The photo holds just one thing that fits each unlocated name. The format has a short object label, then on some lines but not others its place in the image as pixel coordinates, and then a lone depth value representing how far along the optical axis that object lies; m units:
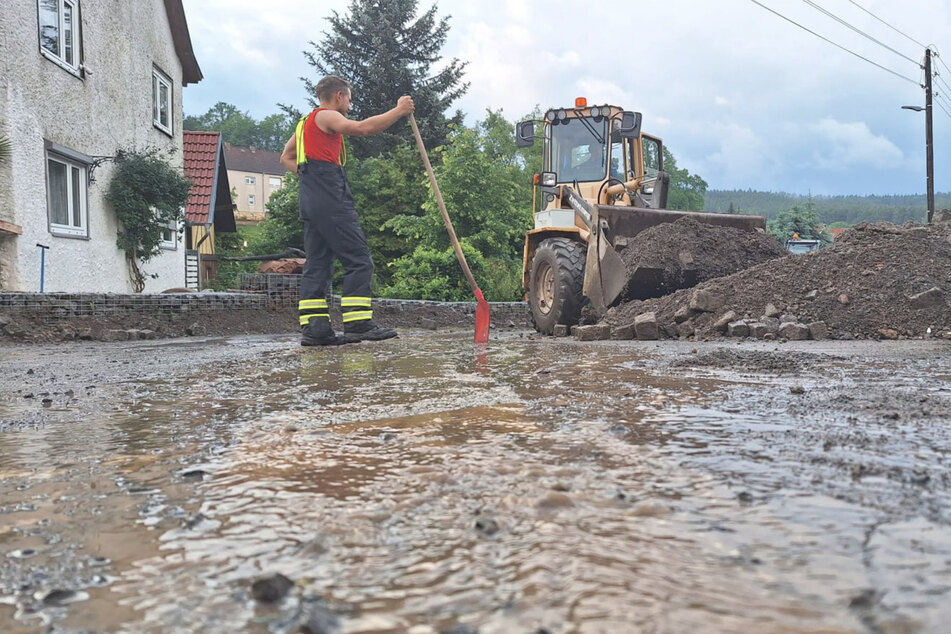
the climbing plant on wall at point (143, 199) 13.18
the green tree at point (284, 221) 21.61
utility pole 29.61
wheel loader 8.31
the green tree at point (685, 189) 71.38
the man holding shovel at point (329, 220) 6.20
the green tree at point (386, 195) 22.36
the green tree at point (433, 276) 14.95
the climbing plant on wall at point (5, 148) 9.12
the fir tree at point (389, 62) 26.61
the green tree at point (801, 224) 49.62
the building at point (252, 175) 74.50
